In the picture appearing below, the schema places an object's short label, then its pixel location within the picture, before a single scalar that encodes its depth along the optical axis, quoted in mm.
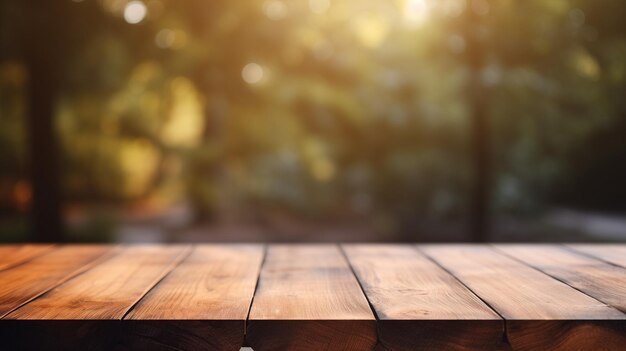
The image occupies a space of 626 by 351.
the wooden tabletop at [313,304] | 1447
